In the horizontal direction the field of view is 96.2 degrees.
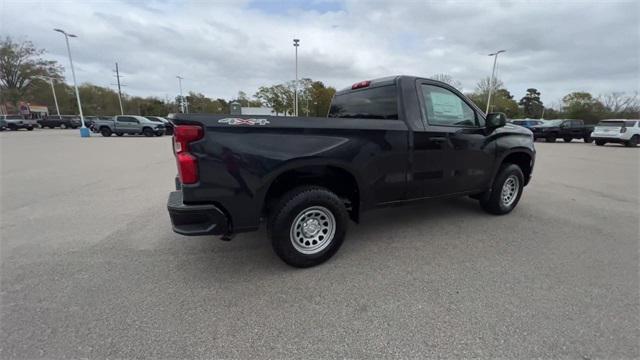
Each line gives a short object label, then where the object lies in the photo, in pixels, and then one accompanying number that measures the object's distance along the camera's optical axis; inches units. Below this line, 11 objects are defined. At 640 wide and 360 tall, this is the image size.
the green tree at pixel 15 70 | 1658.5
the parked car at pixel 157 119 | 1071.5
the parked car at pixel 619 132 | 665.0
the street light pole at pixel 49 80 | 1774.1
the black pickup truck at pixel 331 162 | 96.4
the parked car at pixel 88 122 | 1406.0
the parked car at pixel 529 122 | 892.9
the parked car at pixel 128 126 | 959.0
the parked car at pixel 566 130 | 820.0
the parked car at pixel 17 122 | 1254.8
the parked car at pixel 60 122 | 1497.3
